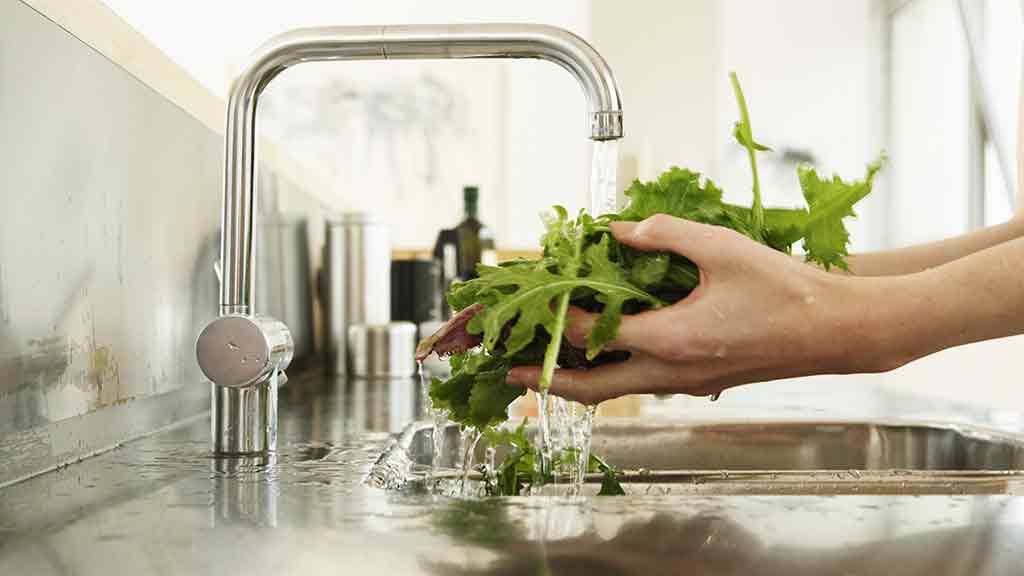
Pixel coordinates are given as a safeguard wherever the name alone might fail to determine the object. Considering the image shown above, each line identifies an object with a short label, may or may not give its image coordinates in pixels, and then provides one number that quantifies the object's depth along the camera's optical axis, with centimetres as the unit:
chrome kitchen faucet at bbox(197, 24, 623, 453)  74
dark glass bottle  270
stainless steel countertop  44
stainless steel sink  100
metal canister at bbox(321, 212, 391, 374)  212
